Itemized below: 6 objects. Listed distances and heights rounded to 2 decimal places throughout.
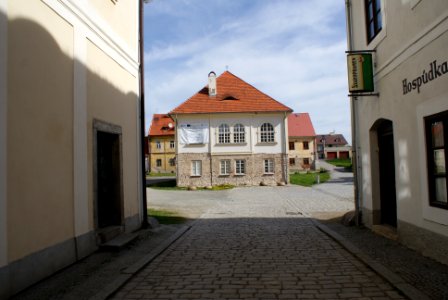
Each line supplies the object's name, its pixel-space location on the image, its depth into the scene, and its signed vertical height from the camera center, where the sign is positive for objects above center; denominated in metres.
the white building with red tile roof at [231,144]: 33.31 +1.87
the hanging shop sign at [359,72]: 9.08 +2.03
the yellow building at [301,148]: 60.99 +2.50
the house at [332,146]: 95.50 +4.16
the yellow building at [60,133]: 5.18 +0.64
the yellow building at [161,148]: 65.00 +3.26
